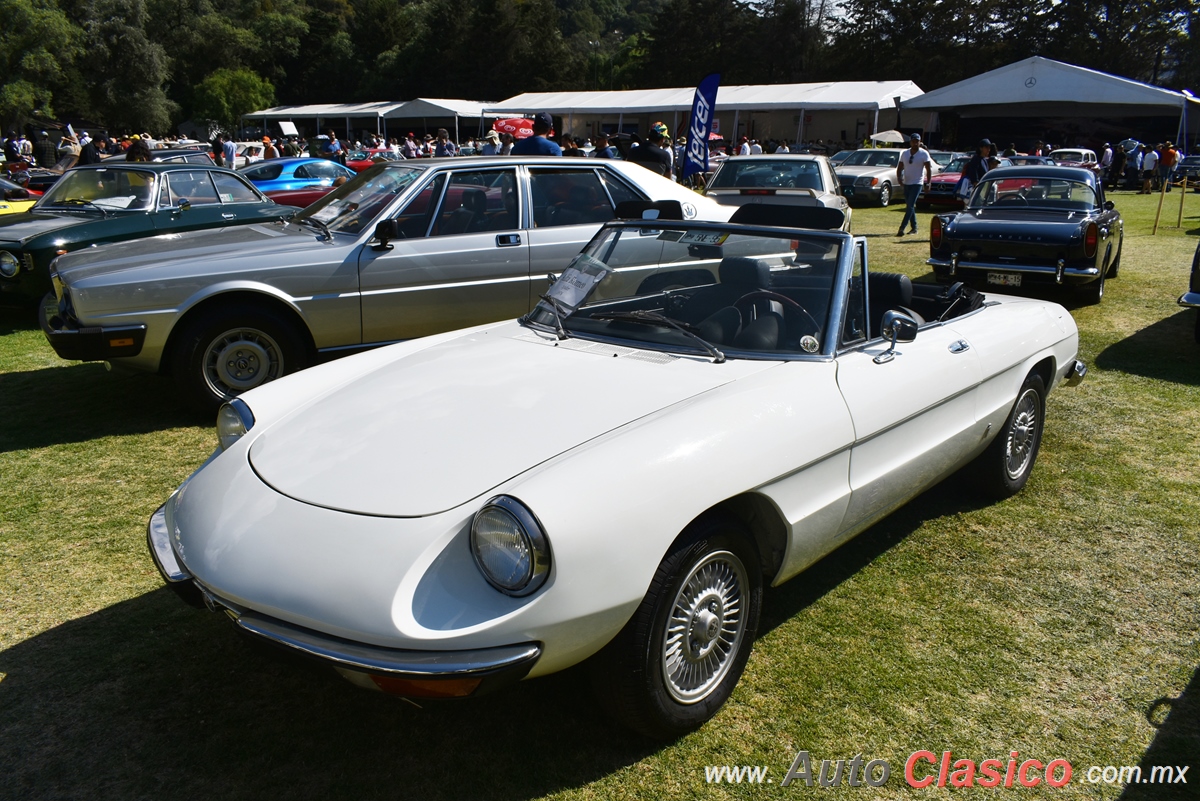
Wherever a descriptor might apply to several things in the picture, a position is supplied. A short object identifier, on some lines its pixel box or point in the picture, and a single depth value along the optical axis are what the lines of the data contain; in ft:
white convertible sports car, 7.09
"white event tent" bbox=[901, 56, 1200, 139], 105.50
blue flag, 41.91
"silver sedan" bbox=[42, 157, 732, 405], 17.22
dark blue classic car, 30.12
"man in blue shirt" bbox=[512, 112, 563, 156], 30.81
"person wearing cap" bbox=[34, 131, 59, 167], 72.95
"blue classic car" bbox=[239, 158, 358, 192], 51.21
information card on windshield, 12.12
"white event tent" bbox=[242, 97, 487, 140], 149.69
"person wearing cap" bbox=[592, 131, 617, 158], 48.78
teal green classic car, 25.85
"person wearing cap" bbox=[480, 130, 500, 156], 55.67
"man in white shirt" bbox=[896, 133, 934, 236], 49.19
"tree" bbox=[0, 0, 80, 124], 144.15
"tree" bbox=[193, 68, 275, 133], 220.64
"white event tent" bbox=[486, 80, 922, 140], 113.39
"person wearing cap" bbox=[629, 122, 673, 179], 39.24
